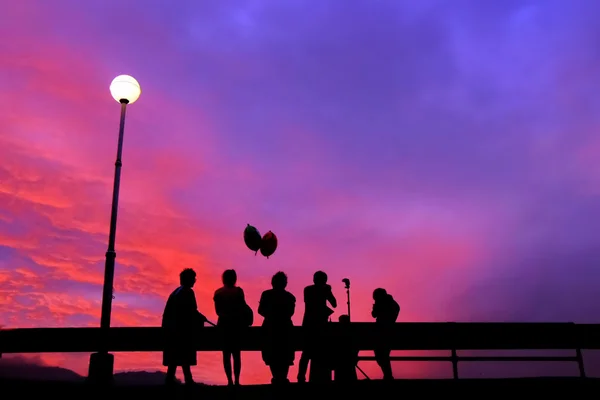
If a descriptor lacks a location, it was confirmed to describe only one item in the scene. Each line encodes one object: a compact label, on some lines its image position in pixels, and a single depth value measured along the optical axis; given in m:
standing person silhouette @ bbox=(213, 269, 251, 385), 9.95
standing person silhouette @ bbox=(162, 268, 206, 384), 9.40
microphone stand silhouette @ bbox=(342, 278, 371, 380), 13.55
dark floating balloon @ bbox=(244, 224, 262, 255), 15.31
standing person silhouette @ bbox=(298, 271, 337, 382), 10.38
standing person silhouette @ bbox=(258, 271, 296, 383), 10.09
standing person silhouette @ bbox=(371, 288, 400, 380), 11.12
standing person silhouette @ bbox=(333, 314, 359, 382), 10.70
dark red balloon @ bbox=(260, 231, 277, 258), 15.18
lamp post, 10.28
